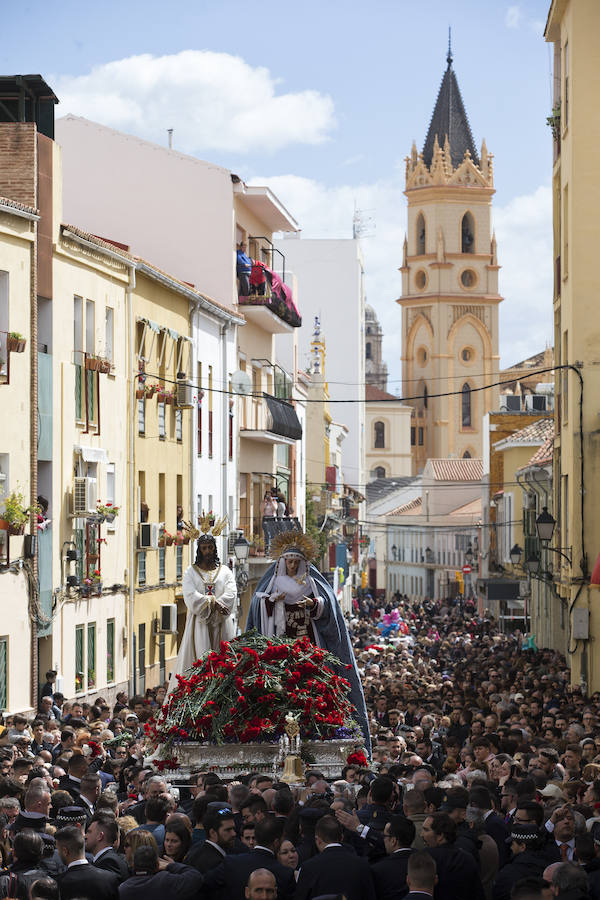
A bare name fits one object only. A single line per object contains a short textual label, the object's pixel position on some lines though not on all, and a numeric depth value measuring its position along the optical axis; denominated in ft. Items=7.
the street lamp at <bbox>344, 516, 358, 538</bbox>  263.90
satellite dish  137.59
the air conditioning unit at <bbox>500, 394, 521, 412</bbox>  219.20
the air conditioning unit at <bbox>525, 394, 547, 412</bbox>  207.31
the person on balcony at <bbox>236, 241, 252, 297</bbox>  143.02
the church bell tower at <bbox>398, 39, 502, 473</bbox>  475.31
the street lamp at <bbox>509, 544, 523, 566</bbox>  156.56
